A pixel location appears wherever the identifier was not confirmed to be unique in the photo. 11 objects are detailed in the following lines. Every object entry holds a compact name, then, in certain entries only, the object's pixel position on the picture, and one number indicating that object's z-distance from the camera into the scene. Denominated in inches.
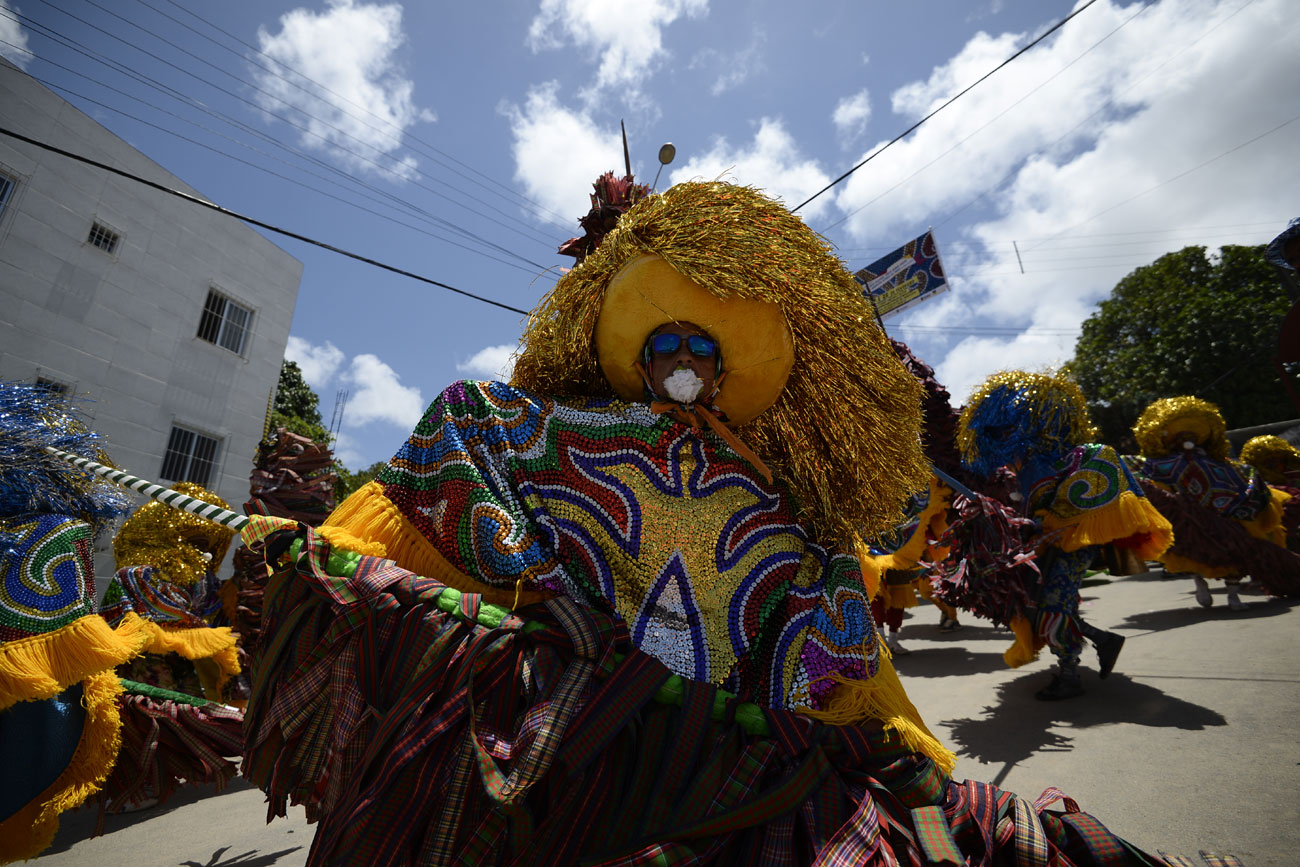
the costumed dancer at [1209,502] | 264.7
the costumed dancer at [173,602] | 156.3
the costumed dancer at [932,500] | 184.9
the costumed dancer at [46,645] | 88.4
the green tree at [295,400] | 815.1
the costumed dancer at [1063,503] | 166.6
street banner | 581.0
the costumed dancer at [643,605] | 47.1
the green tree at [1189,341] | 655.8
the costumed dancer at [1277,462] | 322.0
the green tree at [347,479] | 657.8
